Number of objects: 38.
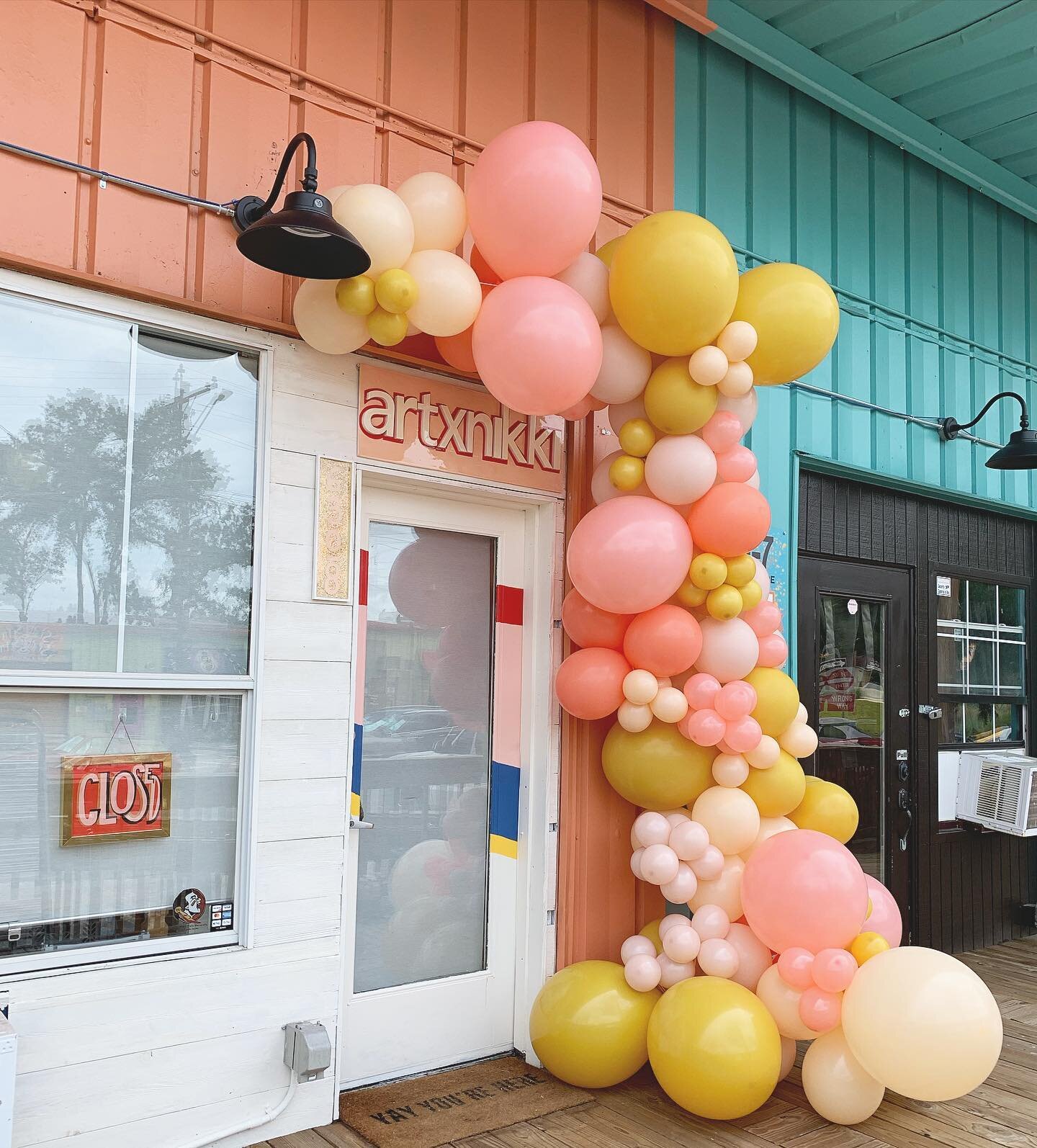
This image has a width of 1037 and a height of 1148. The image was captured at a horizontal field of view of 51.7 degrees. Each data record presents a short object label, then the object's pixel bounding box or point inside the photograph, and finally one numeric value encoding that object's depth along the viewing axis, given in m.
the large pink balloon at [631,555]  3.26
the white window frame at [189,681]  2.80
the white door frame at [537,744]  3.78
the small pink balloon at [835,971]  3.12
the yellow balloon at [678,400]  3.35
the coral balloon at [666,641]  3.37
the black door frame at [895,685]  5.09
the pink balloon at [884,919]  3.55
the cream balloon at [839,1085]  3.20
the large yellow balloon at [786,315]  3.36
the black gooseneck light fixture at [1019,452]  4.89
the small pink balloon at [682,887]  3.43
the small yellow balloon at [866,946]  3.22
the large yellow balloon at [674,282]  3.13
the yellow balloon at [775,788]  3.56
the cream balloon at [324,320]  3.04
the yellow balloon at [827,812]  3.72
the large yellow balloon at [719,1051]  3.13
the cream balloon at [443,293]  3.00
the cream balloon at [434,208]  3.08
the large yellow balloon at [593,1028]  3.42
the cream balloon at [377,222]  2.88
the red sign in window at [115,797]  2.86
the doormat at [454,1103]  3.19
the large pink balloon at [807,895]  3.17
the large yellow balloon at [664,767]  3.50
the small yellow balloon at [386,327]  3.02
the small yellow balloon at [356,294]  2.97
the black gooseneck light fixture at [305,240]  2.63
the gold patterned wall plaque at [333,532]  3.29
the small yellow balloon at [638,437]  3.49
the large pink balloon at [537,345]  2.98
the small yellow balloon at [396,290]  2.93
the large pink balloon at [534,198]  3.01
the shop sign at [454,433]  3.46
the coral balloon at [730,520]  3.39
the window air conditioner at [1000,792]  5.41
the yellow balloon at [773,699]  3.57
